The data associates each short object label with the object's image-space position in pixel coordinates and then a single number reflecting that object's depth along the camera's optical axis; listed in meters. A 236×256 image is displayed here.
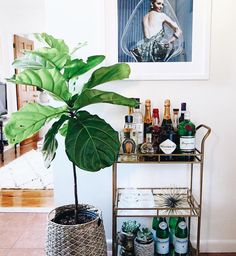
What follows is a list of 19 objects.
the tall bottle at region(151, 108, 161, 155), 1.76
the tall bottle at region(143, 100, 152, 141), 1.80
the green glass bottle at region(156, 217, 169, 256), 1.84
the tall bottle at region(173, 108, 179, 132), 1.78
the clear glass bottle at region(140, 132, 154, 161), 1.73
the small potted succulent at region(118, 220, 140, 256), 1.84
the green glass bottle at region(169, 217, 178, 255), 1.93
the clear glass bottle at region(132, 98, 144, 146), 1.75
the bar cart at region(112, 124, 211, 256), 1.70
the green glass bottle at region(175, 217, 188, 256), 1.83
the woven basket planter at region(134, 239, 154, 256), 1.80
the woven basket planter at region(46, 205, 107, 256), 1.43
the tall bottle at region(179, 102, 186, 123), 1.73
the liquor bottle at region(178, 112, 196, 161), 1.68
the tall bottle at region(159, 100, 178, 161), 1.68
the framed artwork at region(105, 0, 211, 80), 1.78
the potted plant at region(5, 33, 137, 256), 1.30
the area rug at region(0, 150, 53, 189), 3.37
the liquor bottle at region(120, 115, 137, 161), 1.73
